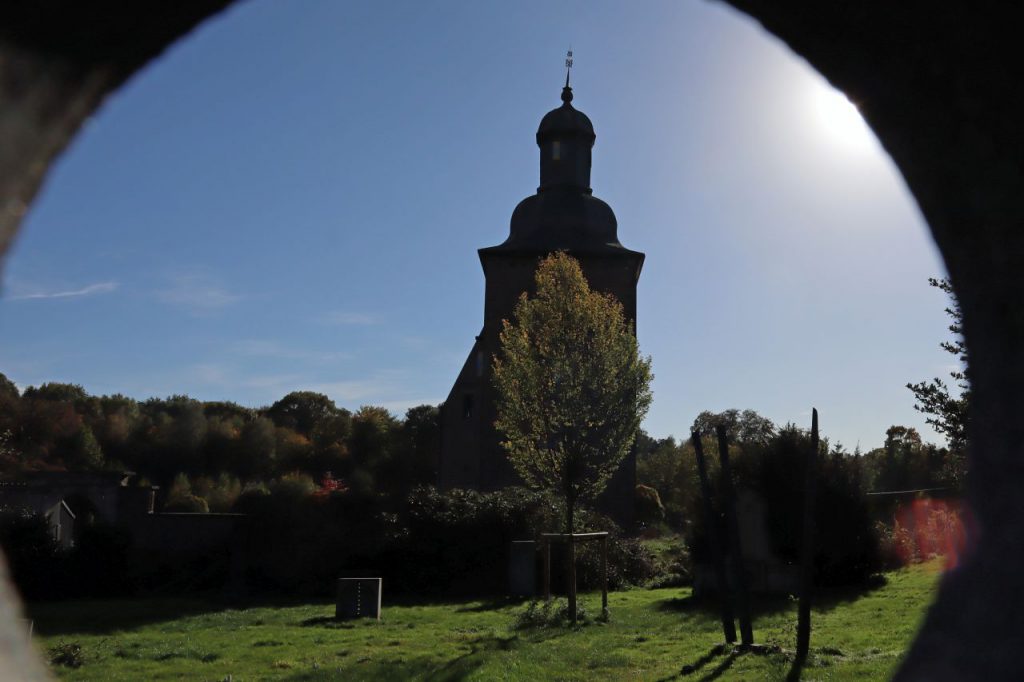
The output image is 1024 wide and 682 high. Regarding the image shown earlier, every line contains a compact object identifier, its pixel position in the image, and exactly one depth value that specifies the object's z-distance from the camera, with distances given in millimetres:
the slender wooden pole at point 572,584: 15531
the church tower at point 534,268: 34156
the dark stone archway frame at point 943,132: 1854
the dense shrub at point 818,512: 21234
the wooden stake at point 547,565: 17047
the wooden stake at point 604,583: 16747
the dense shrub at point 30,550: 20609
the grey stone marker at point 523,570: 21188
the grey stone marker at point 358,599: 16984
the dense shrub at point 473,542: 22844
